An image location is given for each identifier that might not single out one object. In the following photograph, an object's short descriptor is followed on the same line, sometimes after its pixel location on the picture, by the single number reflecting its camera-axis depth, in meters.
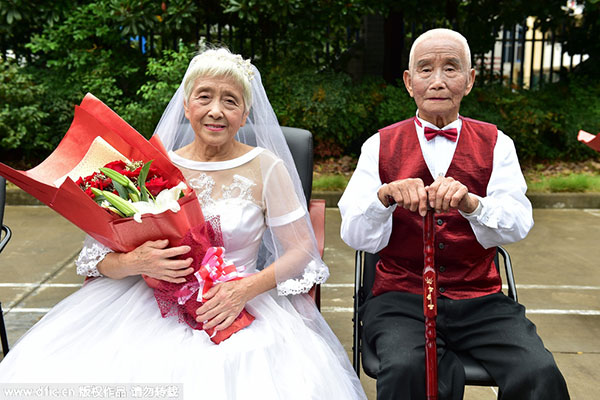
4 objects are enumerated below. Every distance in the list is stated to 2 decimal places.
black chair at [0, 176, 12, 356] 2.71
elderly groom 2.11
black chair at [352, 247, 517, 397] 2.14
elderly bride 1.97
